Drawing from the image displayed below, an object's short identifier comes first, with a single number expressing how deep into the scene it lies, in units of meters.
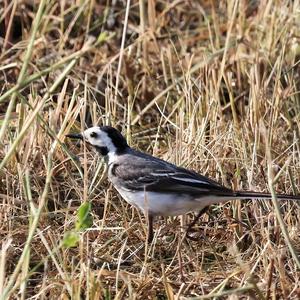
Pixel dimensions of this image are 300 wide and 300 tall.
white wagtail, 10.63
